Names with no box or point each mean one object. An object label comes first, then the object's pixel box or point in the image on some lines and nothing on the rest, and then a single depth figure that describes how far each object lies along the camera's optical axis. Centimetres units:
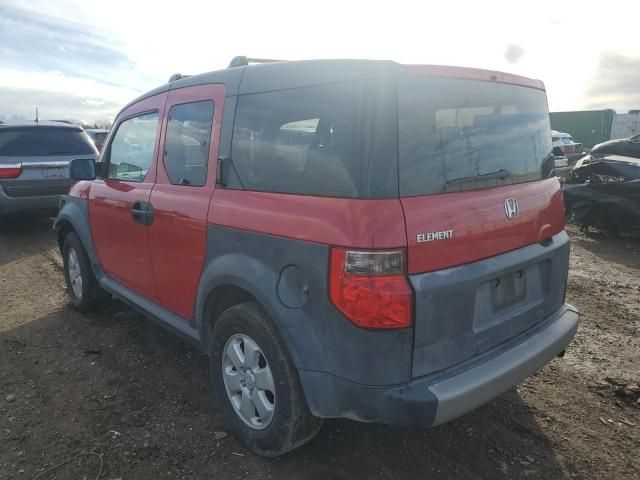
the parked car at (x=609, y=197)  709
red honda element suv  199
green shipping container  3162
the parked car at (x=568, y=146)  1852
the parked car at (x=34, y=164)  744
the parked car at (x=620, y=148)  1333
